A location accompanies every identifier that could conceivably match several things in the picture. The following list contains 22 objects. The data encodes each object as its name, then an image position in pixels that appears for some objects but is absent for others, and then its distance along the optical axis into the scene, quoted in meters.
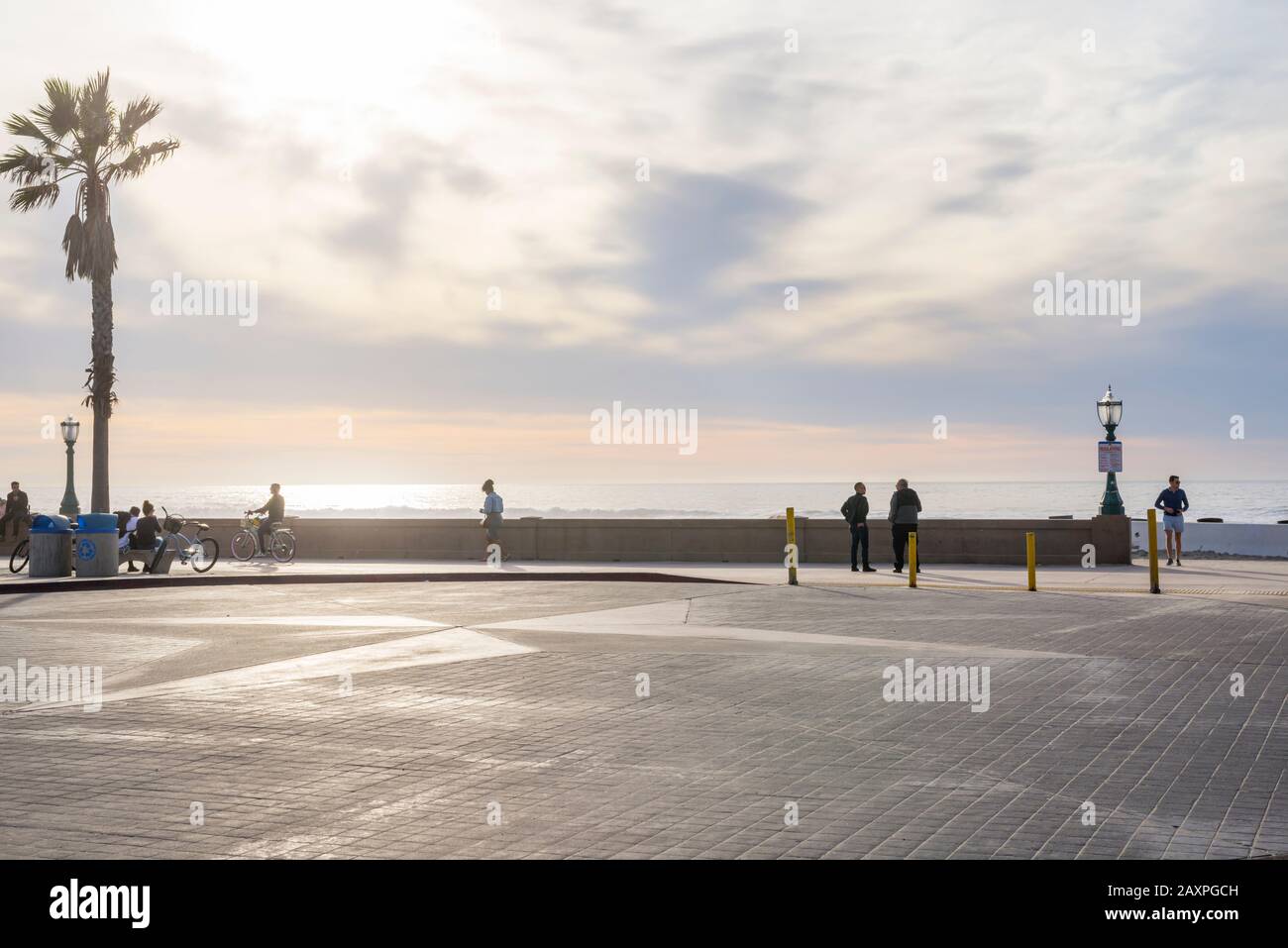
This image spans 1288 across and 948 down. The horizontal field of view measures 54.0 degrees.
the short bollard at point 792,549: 20.44
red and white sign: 27.58
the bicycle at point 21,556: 25.69
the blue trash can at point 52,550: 22.50
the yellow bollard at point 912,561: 20.22
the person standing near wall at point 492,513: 28.50
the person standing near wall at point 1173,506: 25.92
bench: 23.81
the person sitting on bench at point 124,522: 26.83
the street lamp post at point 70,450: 38.56
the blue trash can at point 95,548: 22.38
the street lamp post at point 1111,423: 28.31
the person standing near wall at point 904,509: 23.52
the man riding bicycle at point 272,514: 28.44
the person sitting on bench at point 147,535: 24.88
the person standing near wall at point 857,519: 24.52
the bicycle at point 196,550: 24.80
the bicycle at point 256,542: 28.58
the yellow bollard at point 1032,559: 19.22
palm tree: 34.31
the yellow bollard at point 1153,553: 18.48
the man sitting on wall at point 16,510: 33.16
